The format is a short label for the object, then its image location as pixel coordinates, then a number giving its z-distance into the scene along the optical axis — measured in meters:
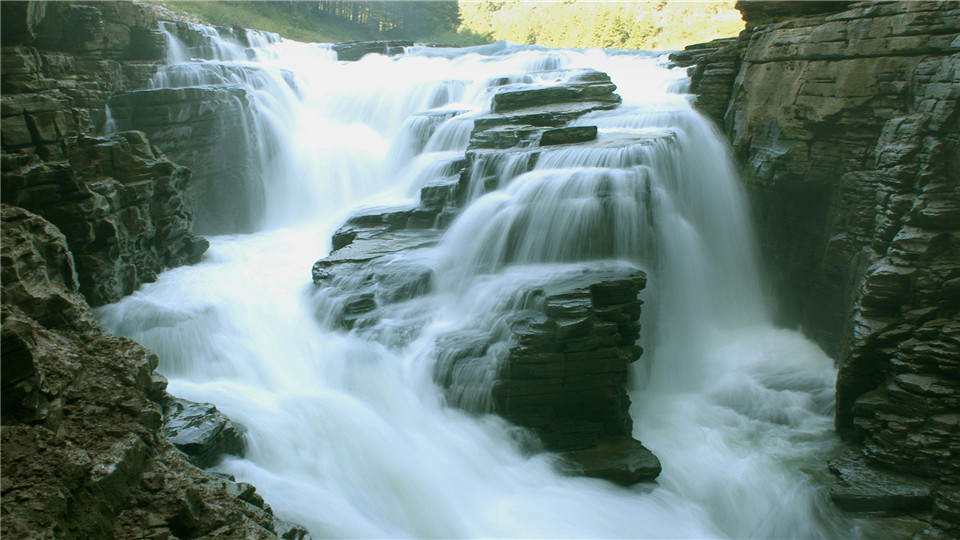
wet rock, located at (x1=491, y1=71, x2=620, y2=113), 12.32
